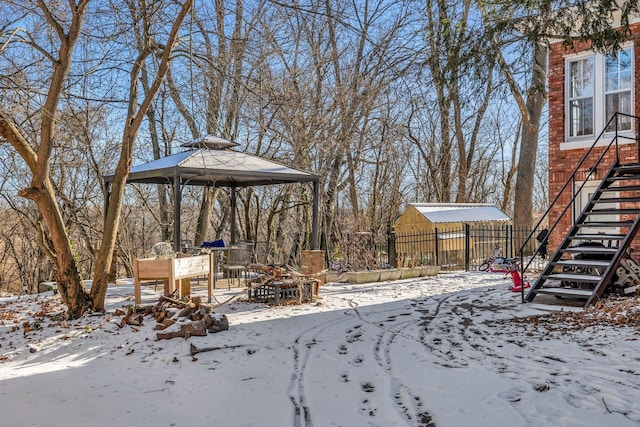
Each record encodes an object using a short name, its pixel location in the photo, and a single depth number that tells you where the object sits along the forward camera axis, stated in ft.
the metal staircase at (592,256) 26.96
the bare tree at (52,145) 24.72
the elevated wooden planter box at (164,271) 25.82
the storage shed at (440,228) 53.88
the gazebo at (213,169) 32.14
